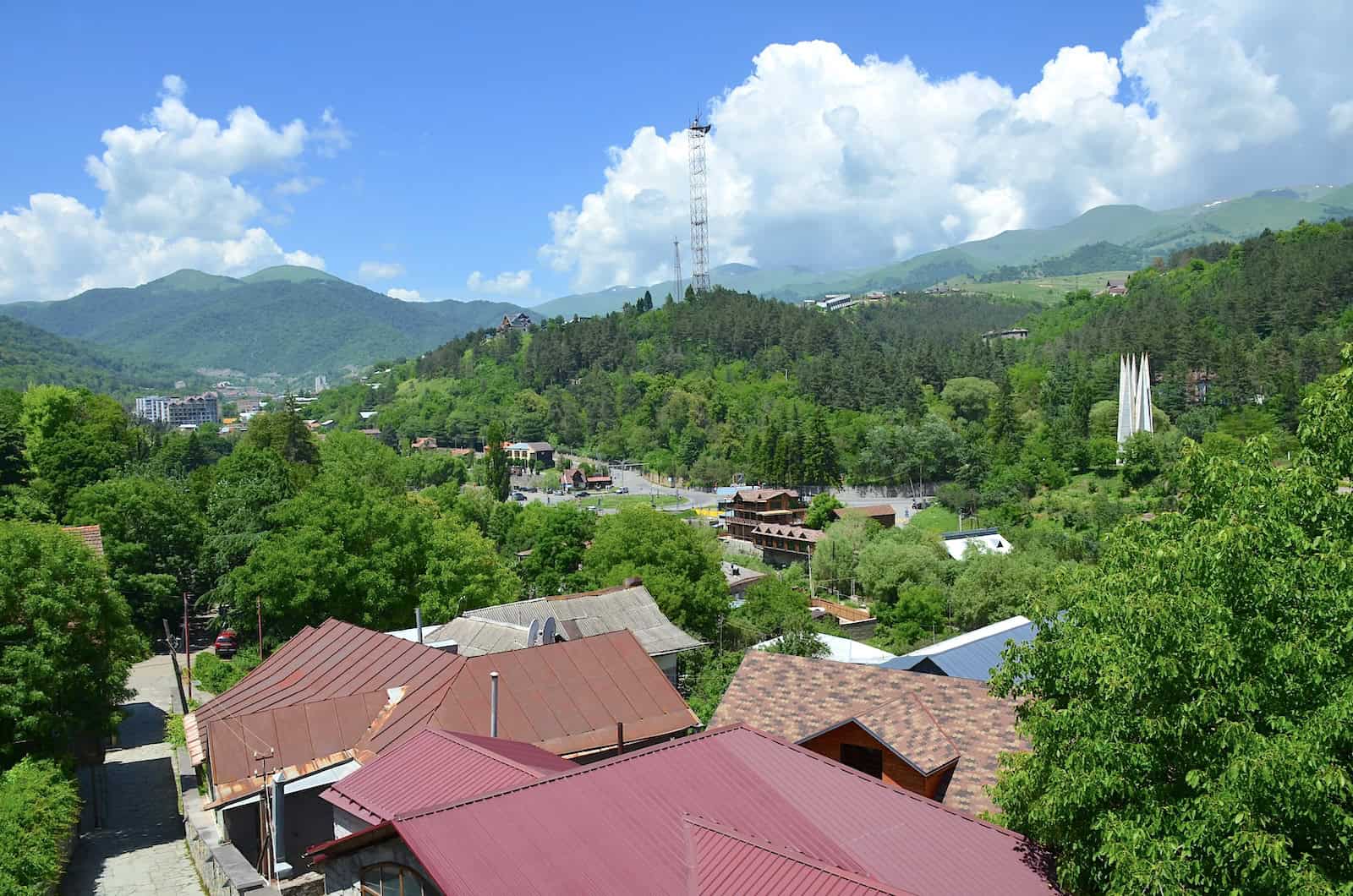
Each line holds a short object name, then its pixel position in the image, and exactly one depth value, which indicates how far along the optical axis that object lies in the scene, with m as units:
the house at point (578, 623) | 24.00
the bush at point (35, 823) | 13.76
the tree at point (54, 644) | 17.61
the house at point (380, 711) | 15.06
